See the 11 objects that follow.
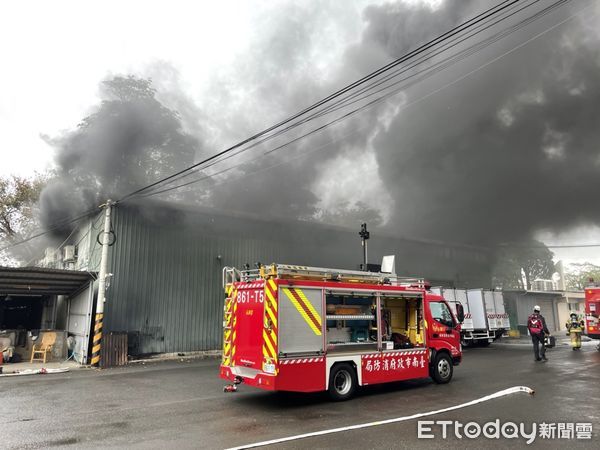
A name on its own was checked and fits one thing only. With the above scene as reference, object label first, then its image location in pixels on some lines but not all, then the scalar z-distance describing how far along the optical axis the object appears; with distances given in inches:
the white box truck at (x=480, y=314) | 772.6
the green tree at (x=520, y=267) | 937.3
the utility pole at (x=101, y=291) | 532.8
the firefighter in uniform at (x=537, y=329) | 512.1
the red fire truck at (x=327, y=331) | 280.4
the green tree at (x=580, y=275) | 2718.3
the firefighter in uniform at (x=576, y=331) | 665.0
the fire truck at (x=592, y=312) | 676.1
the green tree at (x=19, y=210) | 945.5
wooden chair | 569.6
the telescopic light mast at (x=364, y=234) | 617.5
